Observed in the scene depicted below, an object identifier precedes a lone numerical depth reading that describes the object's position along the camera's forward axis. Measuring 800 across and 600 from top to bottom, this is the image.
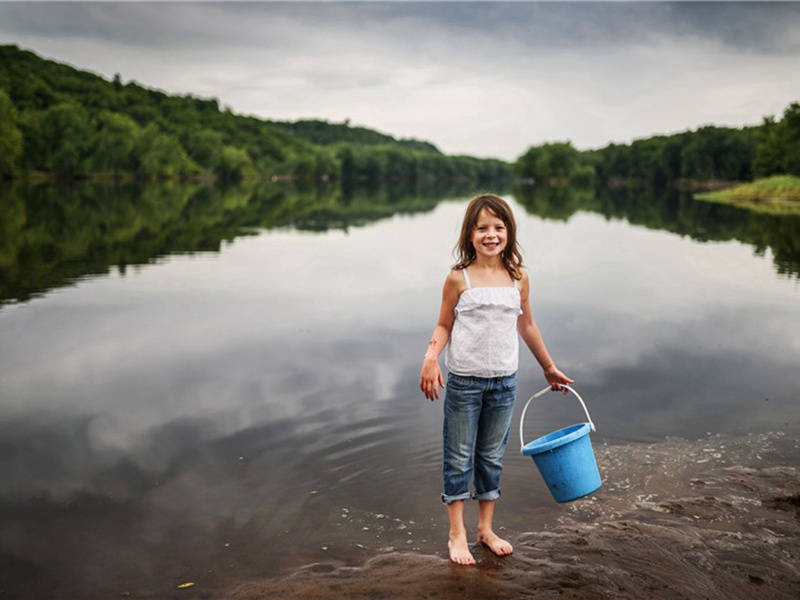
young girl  3.96
